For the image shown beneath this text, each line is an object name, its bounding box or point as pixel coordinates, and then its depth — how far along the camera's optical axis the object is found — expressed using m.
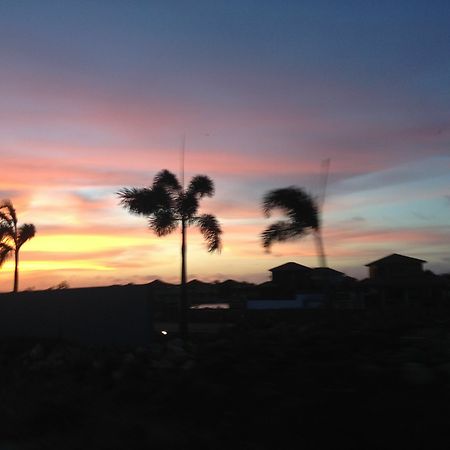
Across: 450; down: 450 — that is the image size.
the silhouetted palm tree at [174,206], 28.88
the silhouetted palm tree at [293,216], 17.98
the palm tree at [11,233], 37.88
